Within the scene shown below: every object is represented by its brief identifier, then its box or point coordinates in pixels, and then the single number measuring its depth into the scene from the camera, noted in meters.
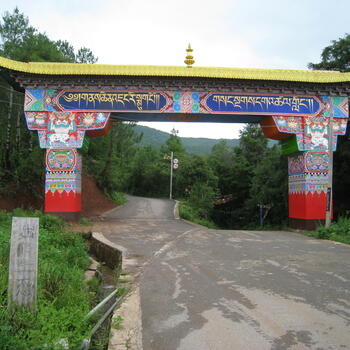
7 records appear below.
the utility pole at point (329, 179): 12.44
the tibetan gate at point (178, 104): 13.34
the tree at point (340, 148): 15.70
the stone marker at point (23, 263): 3.47
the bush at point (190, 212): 19.10
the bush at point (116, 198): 27.42
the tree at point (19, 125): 16.91
